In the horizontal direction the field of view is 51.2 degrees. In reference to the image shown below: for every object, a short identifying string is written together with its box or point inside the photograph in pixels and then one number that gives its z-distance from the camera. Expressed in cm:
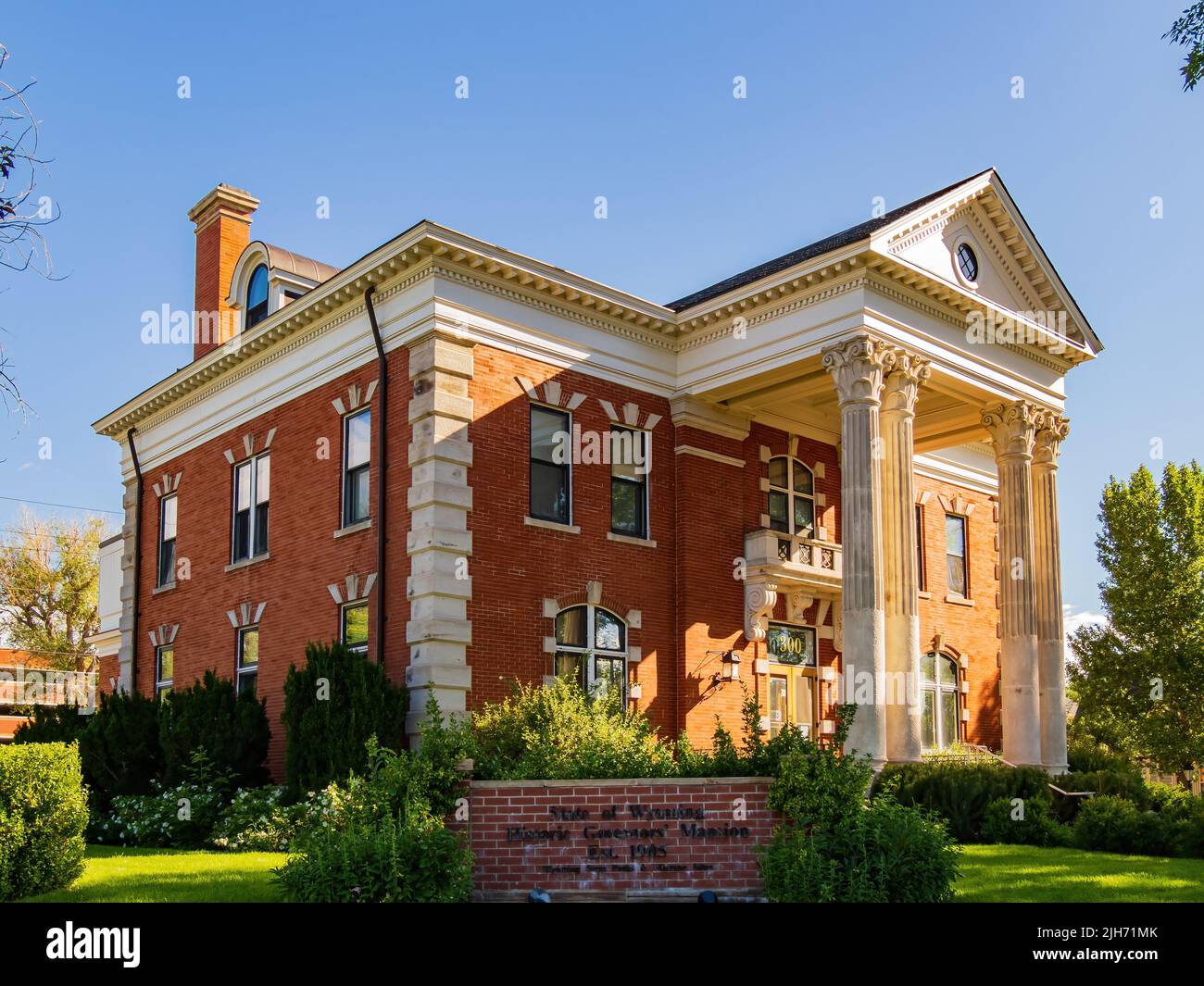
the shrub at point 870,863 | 1238
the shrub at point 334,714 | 2036
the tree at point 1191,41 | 1350
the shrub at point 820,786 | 1347
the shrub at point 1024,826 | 1998
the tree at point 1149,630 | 3875
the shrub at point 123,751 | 2426
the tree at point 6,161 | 1025
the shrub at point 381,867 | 1216
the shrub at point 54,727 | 2541
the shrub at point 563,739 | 1652
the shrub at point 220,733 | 2298
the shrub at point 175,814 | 2133
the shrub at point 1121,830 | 1903
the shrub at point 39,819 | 1402
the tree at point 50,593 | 6322
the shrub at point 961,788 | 2050
